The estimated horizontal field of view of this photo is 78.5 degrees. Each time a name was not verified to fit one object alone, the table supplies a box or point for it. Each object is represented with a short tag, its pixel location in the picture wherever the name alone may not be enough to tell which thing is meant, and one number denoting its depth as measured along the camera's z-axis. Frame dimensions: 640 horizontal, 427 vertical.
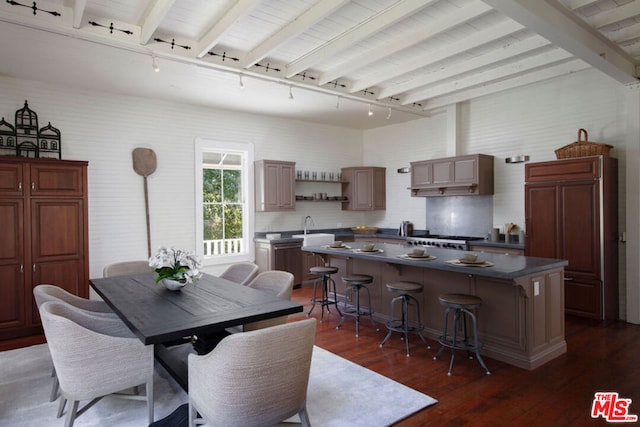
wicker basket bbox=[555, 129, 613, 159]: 5.00
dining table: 2.34
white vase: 3.26
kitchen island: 3.56
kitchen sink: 7.09
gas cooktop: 6.25
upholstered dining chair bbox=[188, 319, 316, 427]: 1.98
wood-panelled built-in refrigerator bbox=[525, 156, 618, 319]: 4.91
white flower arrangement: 3.24
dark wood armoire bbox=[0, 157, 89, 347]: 4.53
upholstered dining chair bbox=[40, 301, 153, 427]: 2.40
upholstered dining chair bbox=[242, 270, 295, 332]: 3.31
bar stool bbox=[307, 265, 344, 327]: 5.17
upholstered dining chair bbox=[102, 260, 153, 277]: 4.44
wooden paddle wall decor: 5.93
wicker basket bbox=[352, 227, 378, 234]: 8.24
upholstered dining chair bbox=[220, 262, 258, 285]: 4.30
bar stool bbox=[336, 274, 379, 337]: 4.67
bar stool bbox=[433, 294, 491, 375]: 3.53
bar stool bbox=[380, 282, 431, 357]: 4.02
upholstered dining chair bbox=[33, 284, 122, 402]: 3.05
